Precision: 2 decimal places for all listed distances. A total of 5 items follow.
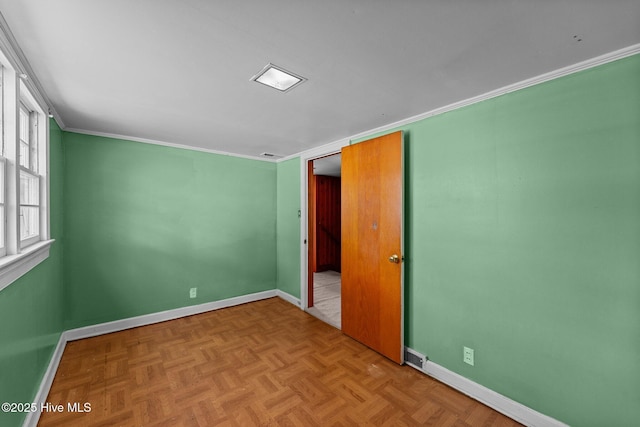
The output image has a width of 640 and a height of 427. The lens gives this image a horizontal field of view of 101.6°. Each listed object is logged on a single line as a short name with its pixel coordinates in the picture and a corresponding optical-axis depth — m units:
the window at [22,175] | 1.35
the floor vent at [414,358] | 2.25
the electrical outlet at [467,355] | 1.99
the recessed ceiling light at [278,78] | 1.57
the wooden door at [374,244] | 2.37
